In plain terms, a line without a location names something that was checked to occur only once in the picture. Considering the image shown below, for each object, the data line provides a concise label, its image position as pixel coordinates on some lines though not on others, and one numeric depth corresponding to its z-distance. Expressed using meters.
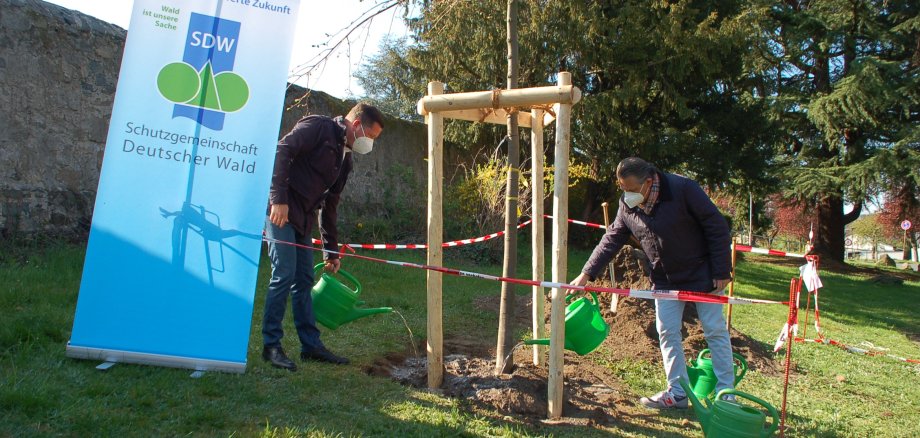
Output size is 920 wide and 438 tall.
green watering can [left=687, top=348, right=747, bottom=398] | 4.05
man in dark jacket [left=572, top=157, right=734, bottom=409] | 3.76
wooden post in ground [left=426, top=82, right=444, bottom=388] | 3.83
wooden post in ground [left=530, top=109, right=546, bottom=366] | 4.18
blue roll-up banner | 3.42
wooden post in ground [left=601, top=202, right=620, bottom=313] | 6.13
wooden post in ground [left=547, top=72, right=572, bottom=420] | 3.58
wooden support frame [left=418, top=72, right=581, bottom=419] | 3.59
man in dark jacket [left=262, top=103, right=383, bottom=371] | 3.81
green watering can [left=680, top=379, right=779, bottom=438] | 2.93
